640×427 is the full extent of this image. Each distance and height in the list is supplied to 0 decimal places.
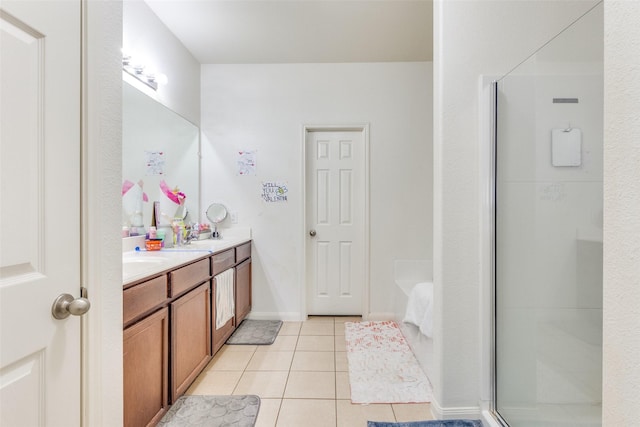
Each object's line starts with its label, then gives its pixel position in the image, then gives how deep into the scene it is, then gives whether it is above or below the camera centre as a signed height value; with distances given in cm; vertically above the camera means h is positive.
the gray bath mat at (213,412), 171 -113
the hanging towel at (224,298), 240 -68
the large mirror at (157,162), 225 +40
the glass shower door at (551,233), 124 -9
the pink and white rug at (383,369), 196 -112
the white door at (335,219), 340 -8
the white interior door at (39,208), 68 +1
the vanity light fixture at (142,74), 211 +98
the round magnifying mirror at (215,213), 333 -2
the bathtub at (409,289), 238 -72
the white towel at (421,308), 219 -72
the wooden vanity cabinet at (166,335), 140 -67
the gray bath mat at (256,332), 277 -112
